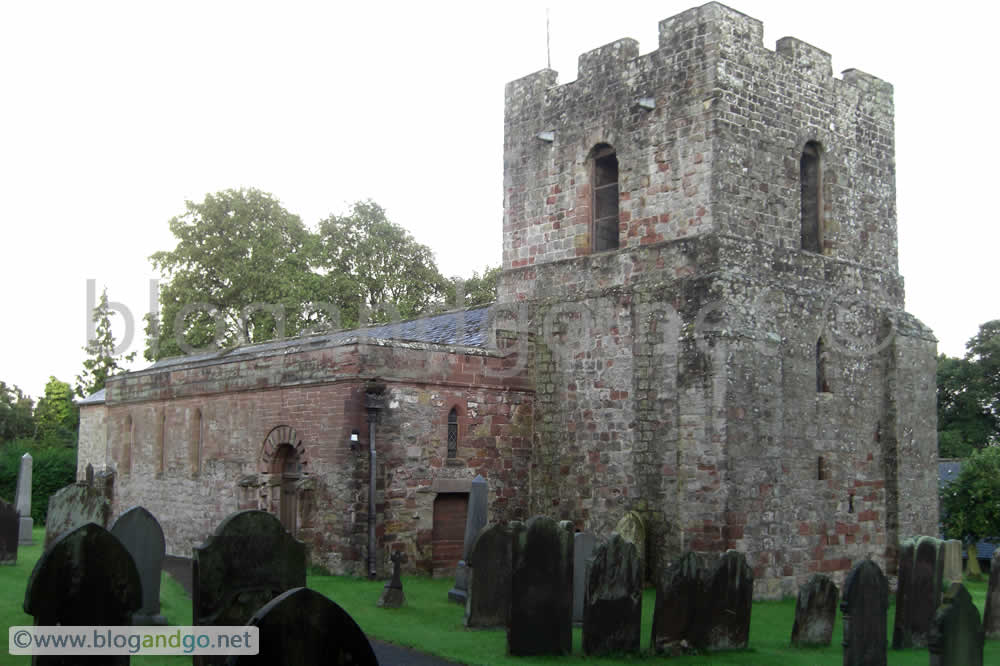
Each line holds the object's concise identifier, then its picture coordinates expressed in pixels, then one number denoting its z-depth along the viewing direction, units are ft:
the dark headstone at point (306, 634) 18.85
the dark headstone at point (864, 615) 34.88
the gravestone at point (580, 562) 45.24
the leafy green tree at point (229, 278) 128.47
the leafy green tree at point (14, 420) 173.58
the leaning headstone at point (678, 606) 38.42
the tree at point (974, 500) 93.04
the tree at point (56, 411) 174.50
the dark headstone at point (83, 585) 24.36
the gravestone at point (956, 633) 31.17
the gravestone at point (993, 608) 44.68
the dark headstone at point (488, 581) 43.98
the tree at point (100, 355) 155.94
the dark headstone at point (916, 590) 41.06
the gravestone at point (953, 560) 57.36
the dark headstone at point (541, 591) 37.88
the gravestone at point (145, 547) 39.60
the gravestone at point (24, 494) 80.28
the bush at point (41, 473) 120.06
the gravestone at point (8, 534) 61.21
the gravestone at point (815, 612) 41.19
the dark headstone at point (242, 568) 29.35
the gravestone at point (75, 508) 47.01
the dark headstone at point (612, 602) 37.88
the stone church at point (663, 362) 57.93
